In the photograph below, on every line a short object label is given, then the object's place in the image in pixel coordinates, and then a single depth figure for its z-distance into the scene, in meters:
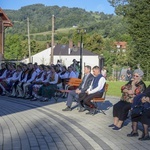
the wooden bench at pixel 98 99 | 9.09
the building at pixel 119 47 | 59.24
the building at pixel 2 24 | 33.52
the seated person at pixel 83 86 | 9.52
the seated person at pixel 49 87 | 12.19
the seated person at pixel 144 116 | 6.31
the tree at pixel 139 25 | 33.88
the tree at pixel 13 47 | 62.31
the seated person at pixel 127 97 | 7.04
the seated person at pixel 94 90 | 9.09
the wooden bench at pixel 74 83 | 11.53
